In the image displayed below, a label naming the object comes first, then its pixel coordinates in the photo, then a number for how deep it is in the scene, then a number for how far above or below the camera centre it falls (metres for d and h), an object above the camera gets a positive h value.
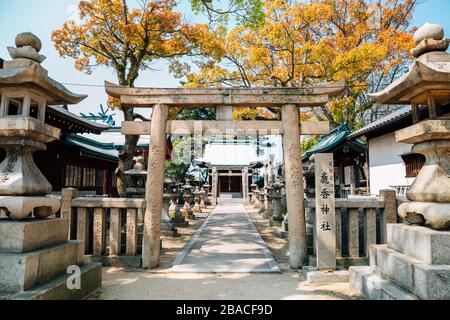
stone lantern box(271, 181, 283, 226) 13.66 -1.15
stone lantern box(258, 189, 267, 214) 19.65 -1.27
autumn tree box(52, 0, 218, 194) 11.41 +5.80
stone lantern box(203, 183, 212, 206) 28.11 -1.30
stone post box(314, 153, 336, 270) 5.77 -0.58
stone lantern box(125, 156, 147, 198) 10.62 +0.19
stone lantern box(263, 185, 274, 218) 15.83 -1.09
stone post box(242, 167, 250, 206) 30.23 +0.18
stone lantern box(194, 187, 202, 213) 20.61 -1.30
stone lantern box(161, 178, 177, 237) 11.12 -1.23
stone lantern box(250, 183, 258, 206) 26.93 -1.20
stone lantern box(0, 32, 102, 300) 3.65 -0.29
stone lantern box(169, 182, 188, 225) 13.94 -1.52
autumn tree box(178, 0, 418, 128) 15.42 +7.31
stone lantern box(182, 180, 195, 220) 17.02 -1.09
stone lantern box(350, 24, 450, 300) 3.54 -0.29
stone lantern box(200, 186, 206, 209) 23.28 -1.31
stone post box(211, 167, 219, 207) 28.38 -0.22
